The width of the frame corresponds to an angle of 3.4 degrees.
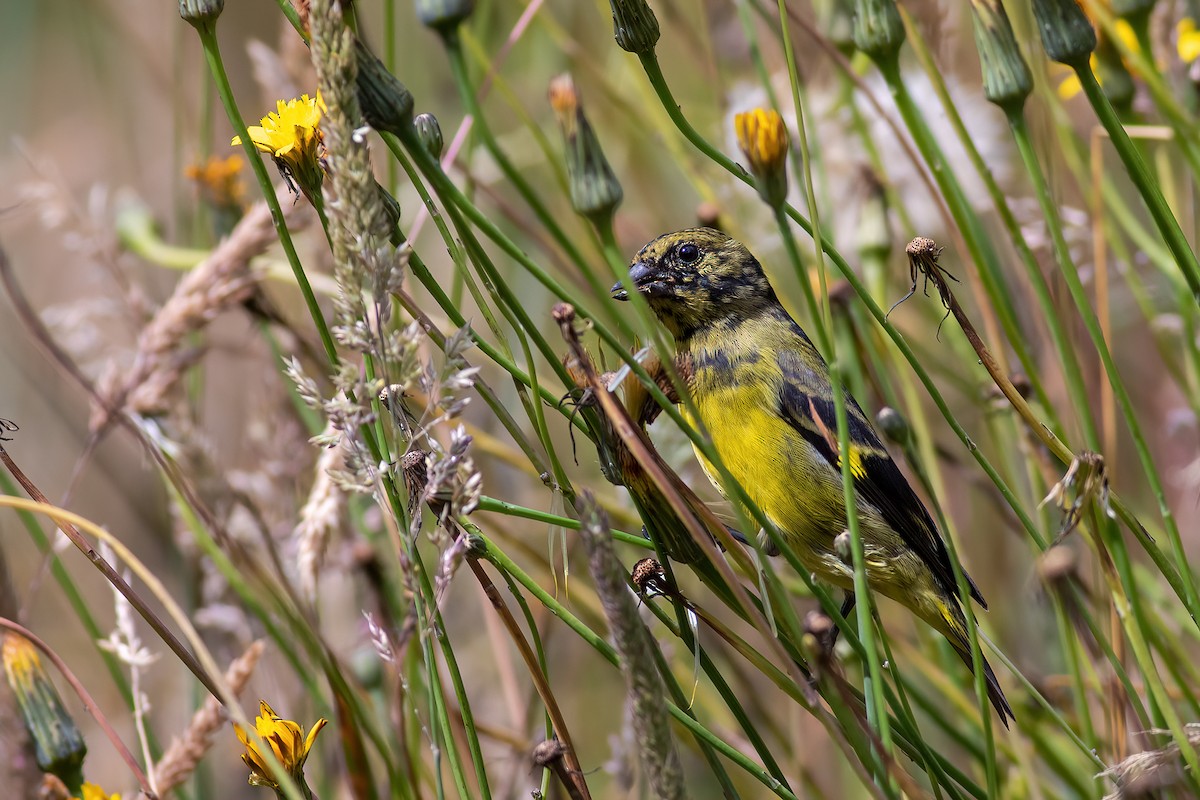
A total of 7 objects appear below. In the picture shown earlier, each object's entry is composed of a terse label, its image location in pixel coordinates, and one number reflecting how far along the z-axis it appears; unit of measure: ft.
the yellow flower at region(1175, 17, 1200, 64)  13.23
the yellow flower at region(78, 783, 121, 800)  12.82
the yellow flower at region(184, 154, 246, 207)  13.45
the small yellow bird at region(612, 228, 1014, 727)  13.35
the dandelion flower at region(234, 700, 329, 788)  12.76
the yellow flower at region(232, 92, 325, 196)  12.77
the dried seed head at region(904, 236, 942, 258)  12.85
